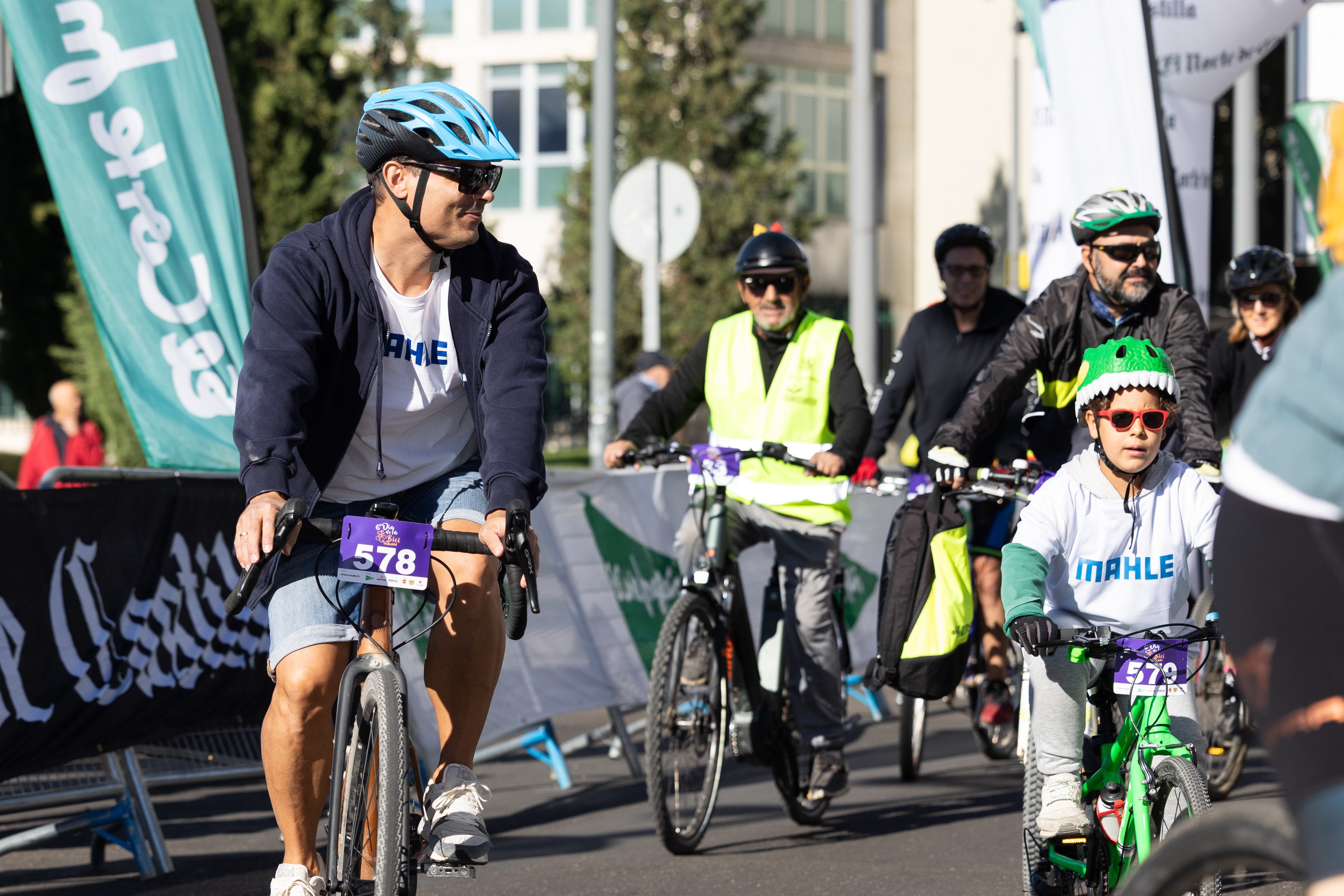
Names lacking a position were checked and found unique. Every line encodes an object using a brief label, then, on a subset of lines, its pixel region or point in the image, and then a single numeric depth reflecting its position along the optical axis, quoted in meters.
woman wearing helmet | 16.56
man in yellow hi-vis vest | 13.09
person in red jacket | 26.75
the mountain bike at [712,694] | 11.87
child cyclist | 8.96
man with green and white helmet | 11.71
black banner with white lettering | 11.37
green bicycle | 8.23
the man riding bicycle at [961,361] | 15.55
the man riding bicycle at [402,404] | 7.66
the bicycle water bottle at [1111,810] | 8.73
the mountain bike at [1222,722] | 13.97
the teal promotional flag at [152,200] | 14.43
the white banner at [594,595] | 15.20
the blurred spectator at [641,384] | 25.59
